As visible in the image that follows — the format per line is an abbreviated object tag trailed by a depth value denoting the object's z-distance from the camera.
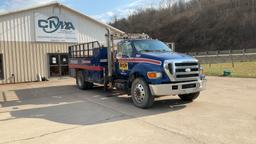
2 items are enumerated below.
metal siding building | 12.23
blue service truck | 5.57
